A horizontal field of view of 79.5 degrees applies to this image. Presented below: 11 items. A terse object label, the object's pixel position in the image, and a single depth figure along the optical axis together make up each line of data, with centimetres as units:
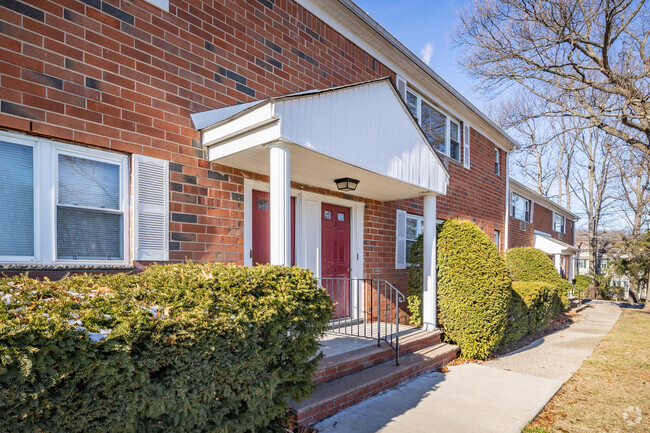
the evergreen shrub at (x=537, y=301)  846
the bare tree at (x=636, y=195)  2250
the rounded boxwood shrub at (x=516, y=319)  731
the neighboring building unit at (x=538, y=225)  1639
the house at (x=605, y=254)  2145
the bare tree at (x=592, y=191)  2731
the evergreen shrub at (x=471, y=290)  643
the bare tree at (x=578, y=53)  944
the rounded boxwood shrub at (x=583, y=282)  2255
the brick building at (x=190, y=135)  344
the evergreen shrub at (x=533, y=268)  1195
